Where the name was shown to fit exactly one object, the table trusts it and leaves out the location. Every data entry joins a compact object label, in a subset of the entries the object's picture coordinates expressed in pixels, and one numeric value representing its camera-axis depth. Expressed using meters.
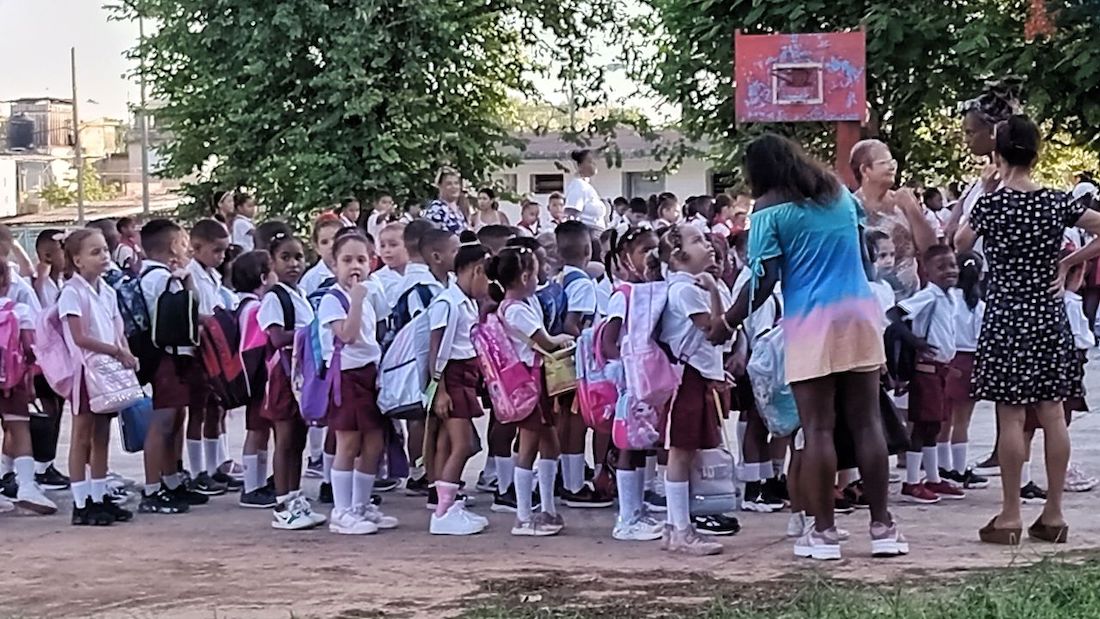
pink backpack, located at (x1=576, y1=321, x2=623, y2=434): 7.72
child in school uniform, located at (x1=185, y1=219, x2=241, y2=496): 9.05
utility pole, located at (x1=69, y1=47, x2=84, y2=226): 56.95
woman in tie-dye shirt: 6.55
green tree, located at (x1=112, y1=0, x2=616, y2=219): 20.83
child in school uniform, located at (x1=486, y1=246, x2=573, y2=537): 7.77
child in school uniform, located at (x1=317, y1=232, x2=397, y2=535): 7.79
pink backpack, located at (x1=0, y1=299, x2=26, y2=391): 8.82
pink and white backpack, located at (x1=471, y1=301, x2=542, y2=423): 7.81
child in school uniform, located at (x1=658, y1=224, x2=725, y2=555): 7.14
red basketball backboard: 14.78
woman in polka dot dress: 6.86
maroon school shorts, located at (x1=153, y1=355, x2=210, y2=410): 8.75
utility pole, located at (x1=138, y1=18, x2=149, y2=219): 24.10
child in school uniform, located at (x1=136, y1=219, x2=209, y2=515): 8.75
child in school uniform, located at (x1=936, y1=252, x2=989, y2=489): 8.70
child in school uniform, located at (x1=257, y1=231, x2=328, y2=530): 8.20
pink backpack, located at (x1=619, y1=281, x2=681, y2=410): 7.21
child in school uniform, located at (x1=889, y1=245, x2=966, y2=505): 8.42
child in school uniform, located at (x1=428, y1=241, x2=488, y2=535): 7.84
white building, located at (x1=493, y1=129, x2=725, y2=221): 40.59
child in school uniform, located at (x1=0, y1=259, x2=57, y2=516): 8.90
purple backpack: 7.88
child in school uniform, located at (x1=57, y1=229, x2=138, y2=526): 8.16
